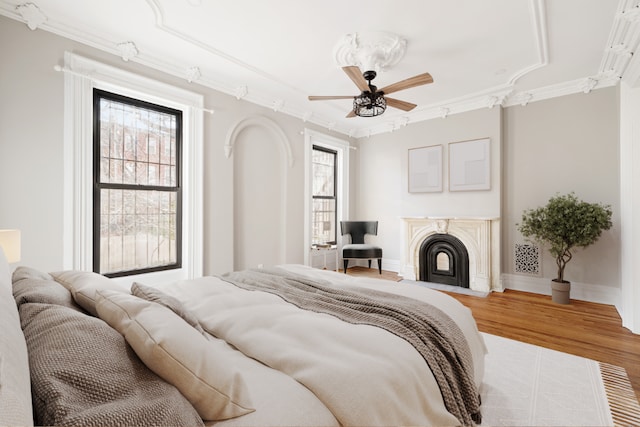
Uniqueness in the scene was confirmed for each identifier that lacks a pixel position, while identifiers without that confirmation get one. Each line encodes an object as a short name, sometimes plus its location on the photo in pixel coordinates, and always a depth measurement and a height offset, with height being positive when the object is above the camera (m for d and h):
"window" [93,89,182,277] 3.01 +0.28
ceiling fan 2.81 +1.25
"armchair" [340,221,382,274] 5.44 -0.33
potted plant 3.41 -0.17
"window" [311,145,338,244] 5.49 +0.32
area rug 1.67 -1.16
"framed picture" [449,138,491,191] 4.44 +0.73
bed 0.62 -0.48
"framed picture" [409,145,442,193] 4.93 +0.74
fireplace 4.29 -0.61
